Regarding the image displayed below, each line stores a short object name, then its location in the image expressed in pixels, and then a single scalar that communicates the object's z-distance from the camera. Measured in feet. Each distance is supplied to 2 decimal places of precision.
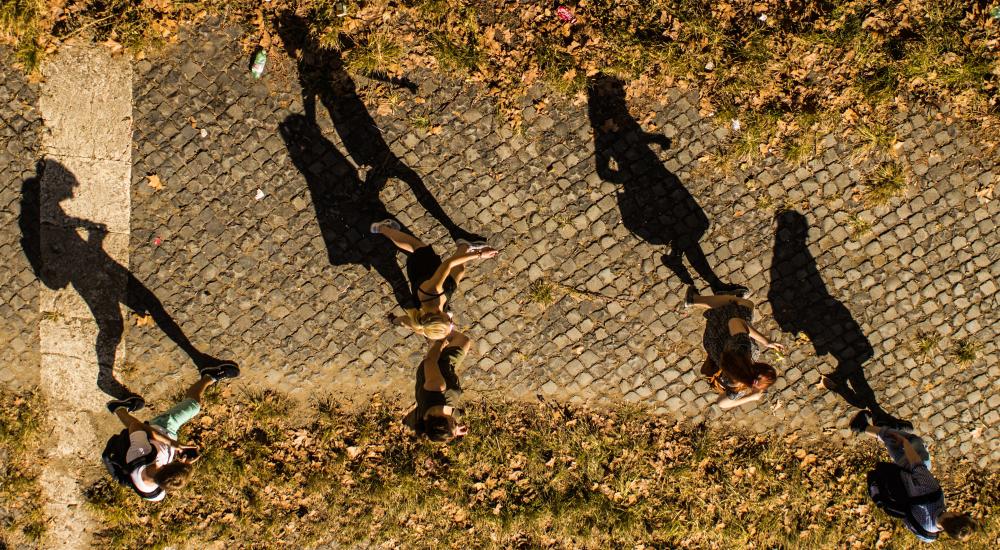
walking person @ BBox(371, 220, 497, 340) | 17.06
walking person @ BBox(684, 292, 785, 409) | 17.33
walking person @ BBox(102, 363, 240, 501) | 17.78
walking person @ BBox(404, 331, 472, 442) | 17.39
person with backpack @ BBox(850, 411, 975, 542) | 18.63
